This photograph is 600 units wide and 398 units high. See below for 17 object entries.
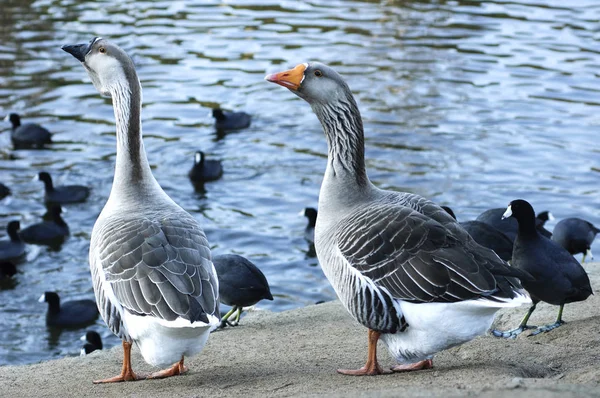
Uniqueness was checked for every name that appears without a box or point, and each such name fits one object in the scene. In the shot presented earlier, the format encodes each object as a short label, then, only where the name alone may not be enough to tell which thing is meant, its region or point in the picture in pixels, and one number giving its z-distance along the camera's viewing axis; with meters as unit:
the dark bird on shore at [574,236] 10.84
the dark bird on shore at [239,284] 8.89
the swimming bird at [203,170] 14.33
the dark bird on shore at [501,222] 10.47
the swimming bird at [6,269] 12.16
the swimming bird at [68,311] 10.86
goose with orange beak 5.96
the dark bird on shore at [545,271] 7.49
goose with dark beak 6.04
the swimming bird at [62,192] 13.89
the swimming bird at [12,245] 12.47
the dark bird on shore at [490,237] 9.52
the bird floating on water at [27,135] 15.71
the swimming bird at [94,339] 10.15
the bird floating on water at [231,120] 16.23
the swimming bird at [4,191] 14.02
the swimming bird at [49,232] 13.07
